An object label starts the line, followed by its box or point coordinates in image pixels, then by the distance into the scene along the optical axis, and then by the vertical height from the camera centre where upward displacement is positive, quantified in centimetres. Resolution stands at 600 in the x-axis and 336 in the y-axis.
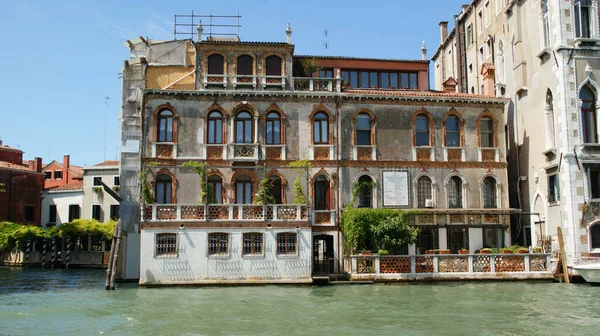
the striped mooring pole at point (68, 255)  4541 -129
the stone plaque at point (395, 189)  2942 +227
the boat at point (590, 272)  2497 -163
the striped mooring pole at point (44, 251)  4668 -99
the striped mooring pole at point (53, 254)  4650 -122
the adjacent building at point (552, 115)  2689 +570
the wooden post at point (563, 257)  2647 -106
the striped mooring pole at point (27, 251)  4750 -103
